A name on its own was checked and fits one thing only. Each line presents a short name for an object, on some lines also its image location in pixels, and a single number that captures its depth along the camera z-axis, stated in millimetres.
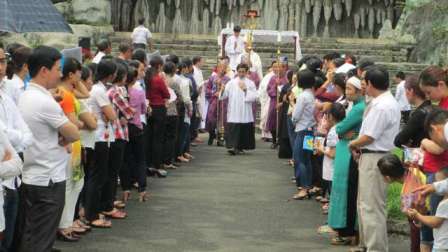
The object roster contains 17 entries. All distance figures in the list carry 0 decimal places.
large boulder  31562
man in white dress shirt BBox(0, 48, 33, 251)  6770
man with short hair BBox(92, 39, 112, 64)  13920
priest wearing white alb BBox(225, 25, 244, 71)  24922
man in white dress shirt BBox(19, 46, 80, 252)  7391
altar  25875
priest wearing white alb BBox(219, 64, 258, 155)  18000
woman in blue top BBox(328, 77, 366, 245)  9688
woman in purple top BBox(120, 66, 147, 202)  12141
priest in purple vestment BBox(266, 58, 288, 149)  19328
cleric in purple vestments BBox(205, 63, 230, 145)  19578
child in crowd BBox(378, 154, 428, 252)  8219
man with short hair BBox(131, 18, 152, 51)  26097
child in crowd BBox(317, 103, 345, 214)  10891
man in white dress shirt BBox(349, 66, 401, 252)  8914
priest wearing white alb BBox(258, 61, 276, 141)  19923
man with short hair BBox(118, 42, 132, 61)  13539
